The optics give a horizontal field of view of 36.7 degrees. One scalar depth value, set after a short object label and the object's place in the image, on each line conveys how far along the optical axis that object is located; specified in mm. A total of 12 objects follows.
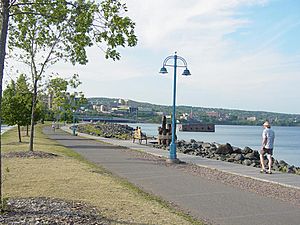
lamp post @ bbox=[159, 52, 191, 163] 17969
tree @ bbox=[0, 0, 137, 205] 7922
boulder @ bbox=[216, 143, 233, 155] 26275
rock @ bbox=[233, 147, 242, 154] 26998
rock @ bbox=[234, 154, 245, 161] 21238
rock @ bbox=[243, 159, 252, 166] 18975
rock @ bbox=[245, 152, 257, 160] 23934
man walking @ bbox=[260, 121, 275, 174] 15078
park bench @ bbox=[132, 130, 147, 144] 31675
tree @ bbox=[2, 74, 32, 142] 27547
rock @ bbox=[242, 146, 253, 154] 28169
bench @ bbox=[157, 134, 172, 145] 30109
